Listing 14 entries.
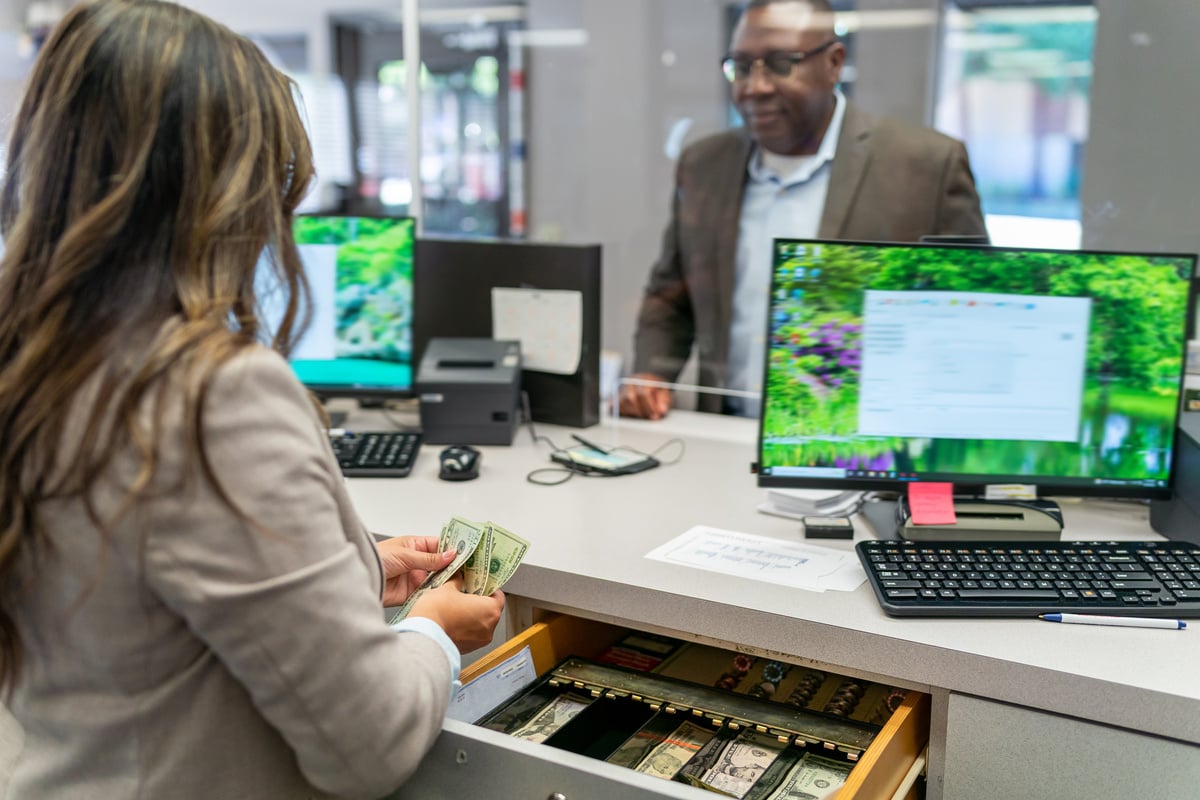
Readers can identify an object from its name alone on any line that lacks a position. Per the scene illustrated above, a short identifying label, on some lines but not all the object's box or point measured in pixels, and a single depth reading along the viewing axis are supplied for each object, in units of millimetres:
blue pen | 1120
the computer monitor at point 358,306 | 1935
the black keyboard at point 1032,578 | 1140
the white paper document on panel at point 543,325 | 2027
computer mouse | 1693
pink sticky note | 1381
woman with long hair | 735
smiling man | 2441
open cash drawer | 932
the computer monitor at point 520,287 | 2018
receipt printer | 1917
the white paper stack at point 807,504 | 1523
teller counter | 974
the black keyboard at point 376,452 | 1721
